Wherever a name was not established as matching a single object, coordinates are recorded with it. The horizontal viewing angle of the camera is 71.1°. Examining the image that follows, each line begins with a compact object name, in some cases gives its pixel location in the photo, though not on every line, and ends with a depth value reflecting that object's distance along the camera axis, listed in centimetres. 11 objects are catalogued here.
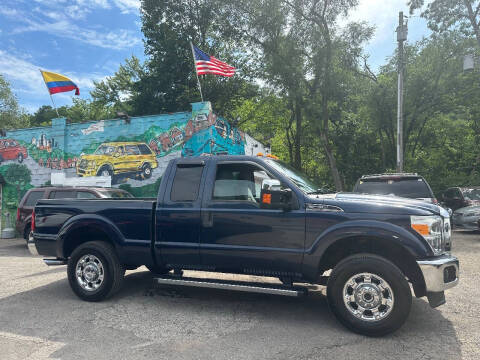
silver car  1139
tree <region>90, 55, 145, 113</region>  4056
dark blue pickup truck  356
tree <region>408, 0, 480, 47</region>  1812
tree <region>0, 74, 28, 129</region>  3775
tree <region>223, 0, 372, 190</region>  1645
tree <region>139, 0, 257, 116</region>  2673
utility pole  1512
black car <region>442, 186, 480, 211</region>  1221
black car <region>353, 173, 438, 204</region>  747
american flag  1277
